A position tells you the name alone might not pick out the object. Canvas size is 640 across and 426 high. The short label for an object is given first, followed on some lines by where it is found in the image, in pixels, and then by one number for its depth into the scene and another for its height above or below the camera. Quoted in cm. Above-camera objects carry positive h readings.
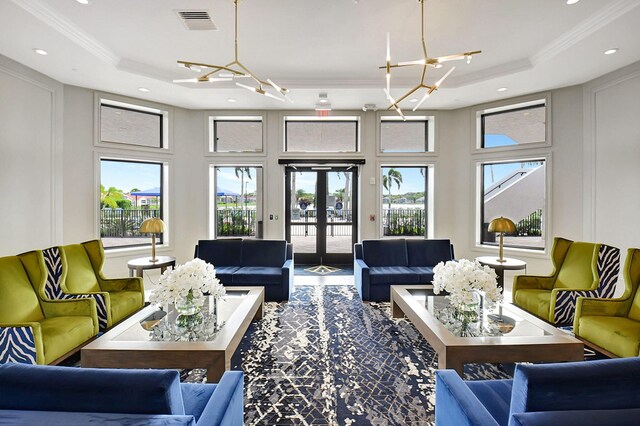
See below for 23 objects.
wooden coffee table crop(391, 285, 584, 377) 224 -99
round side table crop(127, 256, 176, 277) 443 -81
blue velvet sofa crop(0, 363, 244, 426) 101 -62
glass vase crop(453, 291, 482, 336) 266 -96
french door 672 -9
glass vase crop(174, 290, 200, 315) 272 -86
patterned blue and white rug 219 -141
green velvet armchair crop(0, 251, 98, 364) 226 -94
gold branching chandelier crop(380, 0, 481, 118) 258 +129
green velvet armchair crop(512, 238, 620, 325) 324 -82
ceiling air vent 339 +214
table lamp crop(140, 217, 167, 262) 460 -28
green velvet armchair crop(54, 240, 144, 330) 314 -85
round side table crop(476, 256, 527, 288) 432 -77
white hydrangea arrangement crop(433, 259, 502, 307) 278 -66
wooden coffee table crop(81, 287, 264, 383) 216 -100
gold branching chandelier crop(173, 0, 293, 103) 299 +206
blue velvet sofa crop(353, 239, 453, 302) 488 -75
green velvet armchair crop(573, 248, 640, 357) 258 -97
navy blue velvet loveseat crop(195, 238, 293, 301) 486 -76
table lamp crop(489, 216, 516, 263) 440 -23
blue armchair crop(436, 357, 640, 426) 103 -64
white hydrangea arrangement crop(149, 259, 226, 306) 262 -65
